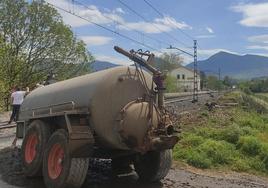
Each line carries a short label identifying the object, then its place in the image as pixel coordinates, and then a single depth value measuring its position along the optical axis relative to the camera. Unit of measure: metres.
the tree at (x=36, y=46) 24.14
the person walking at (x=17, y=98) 9.04
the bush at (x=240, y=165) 5.92
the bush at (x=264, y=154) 6.34
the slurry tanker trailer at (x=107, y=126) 4.15
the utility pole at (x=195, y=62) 26.38
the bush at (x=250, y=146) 6.65
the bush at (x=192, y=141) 6.73
